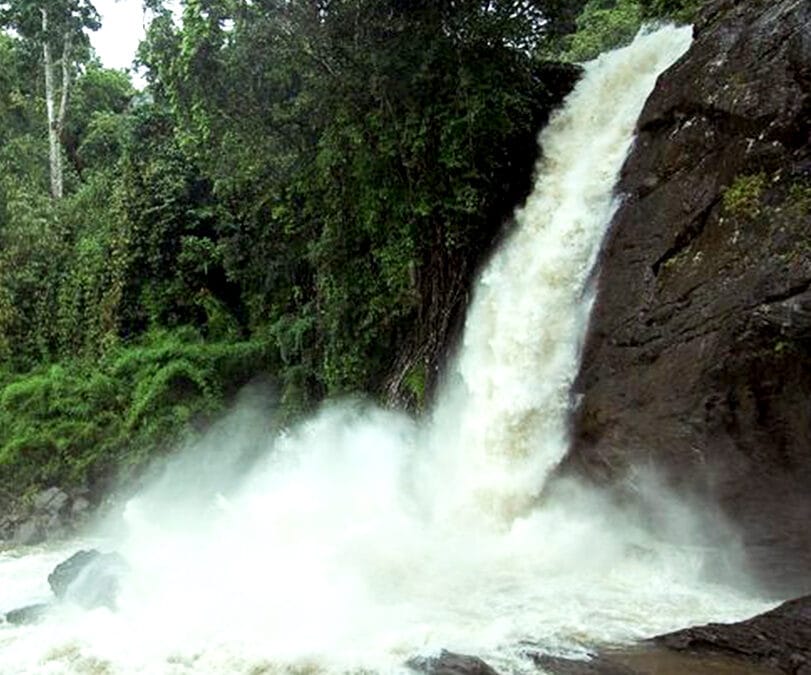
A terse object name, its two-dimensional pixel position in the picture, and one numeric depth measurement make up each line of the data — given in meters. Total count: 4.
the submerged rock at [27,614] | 7.66
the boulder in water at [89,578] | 7.78
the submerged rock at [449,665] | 5.43
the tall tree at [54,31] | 22.16
